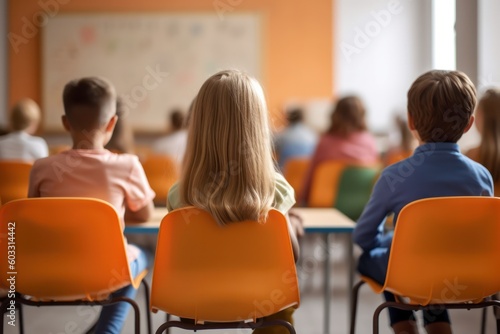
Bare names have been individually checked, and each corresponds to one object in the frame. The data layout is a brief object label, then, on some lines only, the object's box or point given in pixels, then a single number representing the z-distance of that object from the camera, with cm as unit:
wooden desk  300
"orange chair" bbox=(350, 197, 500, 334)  262
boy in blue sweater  282
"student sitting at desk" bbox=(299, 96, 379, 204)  513
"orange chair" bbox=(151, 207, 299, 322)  256
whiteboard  924
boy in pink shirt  294
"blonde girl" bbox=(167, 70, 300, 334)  264
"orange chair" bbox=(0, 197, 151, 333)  267
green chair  439
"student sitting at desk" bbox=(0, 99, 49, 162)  442
